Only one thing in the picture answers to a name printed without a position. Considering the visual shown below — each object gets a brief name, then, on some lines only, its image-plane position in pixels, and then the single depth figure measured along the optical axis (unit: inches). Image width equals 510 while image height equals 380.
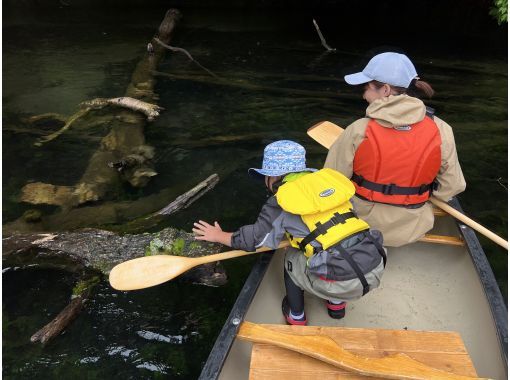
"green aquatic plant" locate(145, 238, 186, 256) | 160.9
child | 100.5
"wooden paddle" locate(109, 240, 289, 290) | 124.5
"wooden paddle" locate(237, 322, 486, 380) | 87.0
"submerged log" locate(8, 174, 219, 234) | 188.1
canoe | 106.2
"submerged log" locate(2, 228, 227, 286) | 163.5
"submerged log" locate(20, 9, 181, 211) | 221.8
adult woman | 114.5
